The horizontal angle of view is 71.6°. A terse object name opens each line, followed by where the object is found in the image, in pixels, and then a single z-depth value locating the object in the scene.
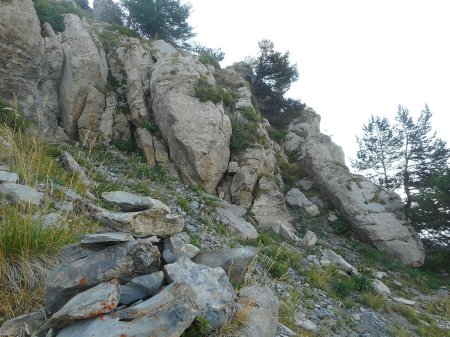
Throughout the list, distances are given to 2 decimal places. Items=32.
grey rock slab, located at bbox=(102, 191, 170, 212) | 5.36
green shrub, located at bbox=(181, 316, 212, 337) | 2.92
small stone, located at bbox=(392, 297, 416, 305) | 10.98
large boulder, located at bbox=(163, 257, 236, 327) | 3.14
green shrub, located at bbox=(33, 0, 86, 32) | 17.77
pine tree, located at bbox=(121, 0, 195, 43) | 26.89
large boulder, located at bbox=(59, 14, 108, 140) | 16.45
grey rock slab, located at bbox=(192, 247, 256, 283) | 4.53
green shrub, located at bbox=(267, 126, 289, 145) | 24.73
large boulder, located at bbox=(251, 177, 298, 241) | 14.84
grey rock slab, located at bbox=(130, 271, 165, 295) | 3.17
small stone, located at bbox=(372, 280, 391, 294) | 11.43
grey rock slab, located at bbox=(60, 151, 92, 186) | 9.84
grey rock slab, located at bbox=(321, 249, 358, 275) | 12.04
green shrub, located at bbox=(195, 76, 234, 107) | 17.08
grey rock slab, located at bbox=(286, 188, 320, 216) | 19.00
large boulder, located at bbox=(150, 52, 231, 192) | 15.44
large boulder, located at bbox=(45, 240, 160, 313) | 2.93
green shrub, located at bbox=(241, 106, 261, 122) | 19.11
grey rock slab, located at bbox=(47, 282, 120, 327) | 2.57
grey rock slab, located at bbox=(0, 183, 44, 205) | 3.85
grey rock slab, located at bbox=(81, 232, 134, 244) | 3.36
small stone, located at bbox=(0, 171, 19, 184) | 5.06
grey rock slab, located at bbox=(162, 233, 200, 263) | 3.96
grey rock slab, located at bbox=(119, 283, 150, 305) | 3.04
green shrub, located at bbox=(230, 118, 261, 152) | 17.11
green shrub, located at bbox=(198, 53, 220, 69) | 22.98
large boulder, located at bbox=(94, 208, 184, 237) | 4.74
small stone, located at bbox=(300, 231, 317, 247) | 13.73
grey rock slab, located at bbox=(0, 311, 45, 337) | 2.60
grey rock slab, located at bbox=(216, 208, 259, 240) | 11.69
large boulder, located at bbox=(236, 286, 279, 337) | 3.31
